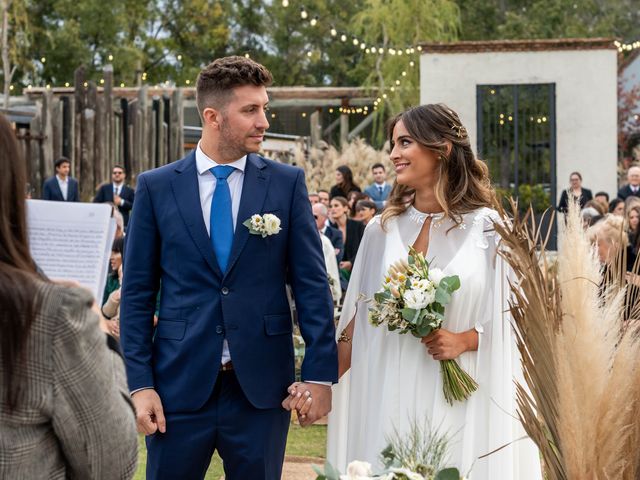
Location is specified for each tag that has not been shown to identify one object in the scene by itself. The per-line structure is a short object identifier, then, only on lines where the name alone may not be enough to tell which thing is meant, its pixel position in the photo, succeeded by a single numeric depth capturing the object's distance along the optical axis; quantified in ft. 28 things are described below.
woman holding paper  7.45
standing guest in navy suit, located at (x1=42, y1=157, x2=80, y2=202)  64.23
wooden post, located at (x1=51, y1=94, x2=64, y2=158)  76.13
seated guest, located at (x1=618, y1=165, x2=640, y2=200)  57.31
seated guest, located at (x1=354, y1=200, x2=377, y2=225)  46.19
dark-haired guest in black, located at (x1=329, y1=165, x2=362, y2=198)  56.70
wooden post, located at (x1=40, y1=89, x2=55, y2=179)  75.00
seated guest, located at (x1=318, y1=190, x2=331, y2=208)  52.38
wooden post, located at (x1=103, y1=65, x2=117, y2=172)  77.66
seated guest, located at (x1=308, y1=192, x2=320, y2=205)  50.90
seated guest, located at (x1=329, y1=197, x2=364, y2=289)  44.96
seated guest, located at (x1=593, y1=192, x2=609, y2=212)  52.42
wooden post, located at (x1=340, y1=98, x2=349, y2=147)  100.38
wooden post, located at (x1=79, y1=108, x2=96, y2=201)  76.59
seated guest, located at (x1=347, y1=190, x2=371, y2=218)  49.39
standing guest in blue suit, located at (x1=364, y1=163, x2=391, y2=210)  58.08
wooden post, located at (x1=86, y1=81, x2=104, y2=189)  76.89
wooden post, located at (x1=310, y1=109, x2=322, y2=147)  98.17
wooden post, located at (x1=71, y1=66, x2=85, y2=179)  76.84
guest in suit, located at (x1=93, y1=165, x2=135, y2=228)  62.75
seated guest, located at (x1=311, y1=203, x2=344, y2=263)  45.60
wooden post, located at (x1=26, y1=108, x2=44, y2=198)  73.87
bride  15.20
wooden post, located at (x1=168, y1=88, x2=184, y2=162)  85.92
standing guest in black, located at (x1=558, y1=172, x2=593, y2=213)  61.05
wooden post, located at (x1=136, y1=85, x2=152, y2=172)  81.82
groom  13.84
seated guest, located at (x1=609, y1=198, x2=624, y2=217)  46.80
